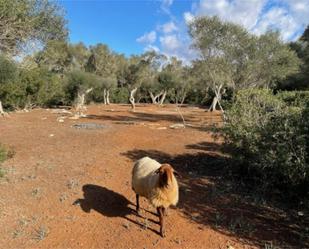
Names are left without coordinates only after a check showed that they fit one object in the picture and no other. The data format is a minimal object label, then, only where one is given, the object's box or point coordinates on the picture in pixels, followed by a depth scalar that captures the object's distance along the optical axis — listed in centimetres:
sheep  462
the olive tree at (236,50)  1399
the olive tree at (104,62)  3208
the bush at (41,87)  2252
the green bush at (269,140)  526
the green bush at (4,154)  679
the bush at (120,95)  3666
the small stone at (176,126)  1391
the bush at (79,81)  2490
